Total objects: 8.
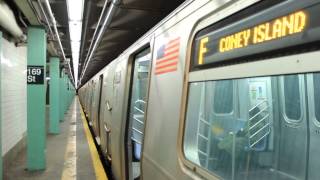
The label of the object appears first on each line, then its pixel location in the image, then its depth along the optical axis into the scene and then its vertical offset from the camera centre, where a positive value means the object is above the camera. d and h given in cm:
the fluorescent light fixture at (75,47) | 1252 +108
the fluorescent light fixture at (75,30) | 874 +114
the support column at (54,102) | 1327 -72
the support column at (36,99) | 753 -36
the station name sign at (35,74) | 753 +8
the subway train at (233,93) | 153 -6
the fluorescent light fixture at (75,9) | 664 +120
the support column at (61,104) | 1881 -113
